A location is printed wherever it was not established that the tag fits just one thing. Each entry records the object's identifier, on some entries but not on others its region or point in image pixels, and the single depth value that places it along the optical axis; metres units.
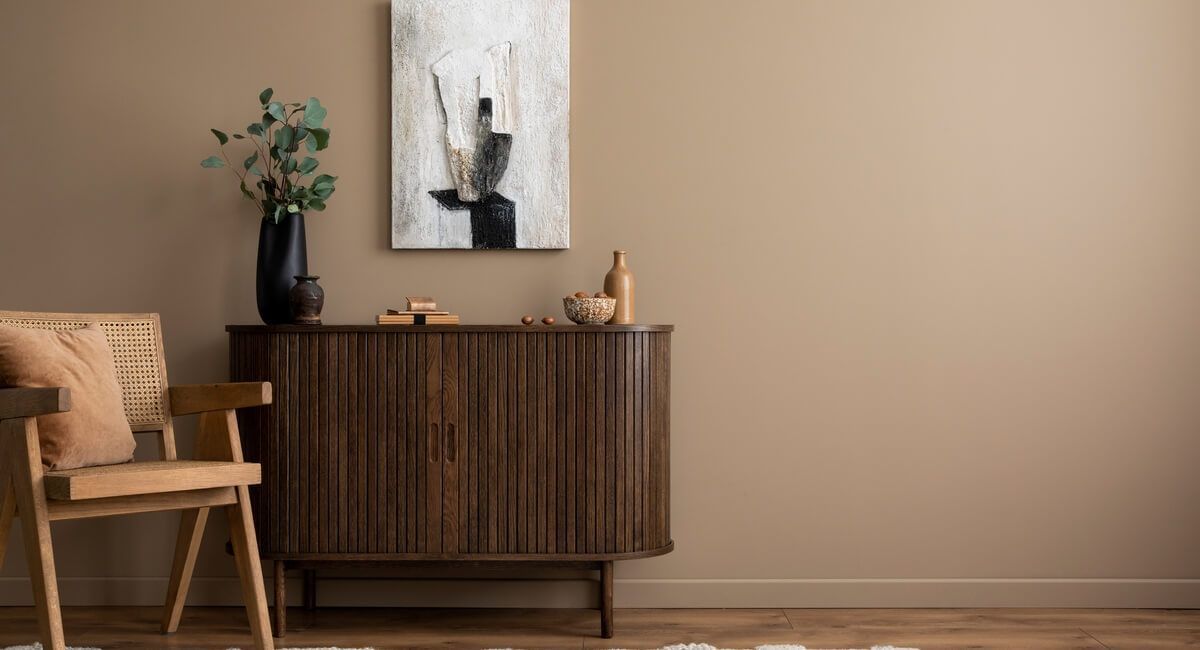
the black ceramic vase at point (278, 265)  2.79
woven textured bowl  2.72
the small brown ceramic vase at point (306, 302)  2.70
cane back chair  2.08
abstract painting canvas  3.02
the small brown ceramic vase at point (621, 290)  2.84
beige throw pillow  2.32
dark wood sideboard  2.64
